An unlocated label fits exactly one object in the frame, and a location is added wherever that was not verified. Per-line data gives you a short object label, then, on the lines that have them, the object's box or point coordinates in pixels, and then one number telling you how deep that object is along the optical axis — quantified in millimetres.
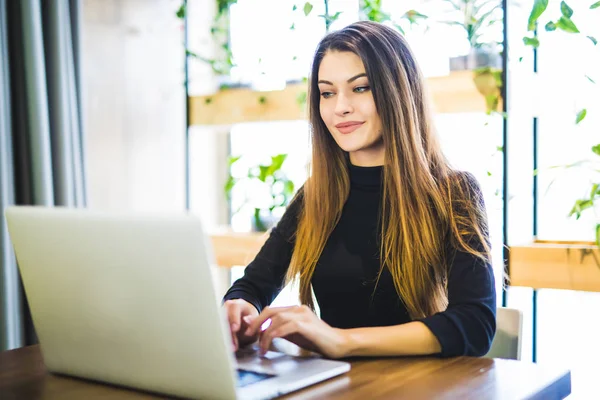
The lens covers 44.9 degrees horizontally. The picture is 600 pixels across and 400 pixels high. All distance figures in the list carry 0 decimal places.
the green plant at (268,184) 3115
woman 1549
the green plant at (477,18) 2596
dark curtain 2689
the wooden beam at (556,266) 2287
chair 1485
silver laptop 896
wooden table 1011
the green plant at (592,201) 2270
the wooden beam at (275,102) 2604
